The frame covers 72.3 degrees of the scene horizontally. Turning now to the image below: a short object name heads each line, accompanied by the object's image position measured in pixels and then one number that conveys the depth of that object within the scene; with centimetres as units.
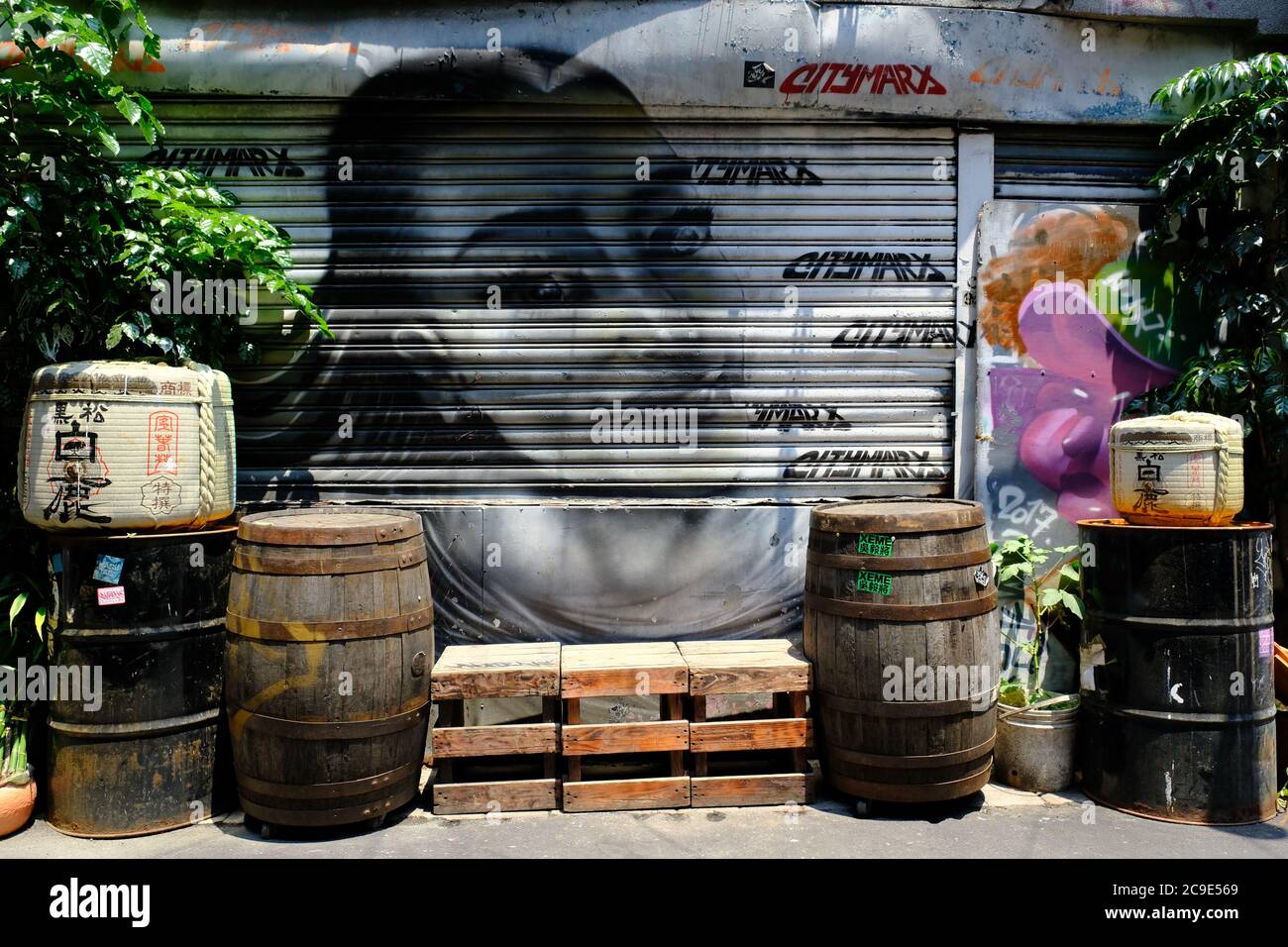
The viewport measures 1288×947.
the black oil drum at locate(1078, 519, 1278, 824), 450
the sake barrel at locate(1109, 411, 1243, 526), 468
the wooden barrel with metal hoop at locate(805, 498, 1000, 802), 438
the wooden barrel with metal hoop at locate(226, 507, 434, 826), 418
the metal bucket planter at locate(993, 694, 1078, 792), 490
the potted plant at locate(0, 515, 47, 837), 439
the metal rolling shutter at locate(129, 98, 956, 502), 578
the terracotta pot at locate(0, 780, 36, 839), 433
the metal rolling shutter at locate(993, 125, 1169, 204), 594
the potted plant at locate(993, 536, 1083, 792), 491
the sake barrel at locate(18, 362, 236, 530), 432
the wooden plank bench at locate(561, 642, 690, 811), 458
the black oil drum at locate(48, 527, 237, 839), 434
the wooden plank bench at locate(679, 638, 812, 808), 462
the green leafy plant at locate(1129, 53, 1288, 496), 537
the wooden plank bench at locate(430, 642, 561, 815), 455
